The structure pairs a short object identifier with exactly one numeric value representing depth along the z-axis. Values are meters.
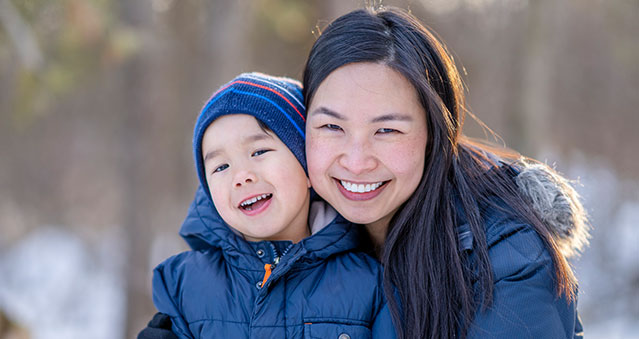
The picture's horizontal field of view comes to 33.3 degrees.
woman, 1.12
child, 1.17
